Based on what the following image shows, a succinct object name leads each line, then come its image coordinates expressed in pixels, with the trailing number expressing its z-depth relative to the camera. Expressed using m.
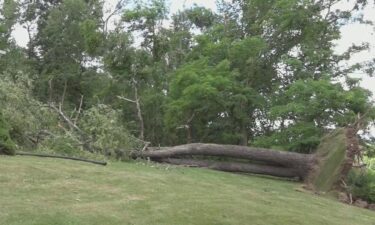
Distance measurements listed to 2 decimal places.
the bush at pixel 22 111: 12.35
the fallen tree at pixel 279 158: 11.61
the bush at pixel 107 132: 12.95
